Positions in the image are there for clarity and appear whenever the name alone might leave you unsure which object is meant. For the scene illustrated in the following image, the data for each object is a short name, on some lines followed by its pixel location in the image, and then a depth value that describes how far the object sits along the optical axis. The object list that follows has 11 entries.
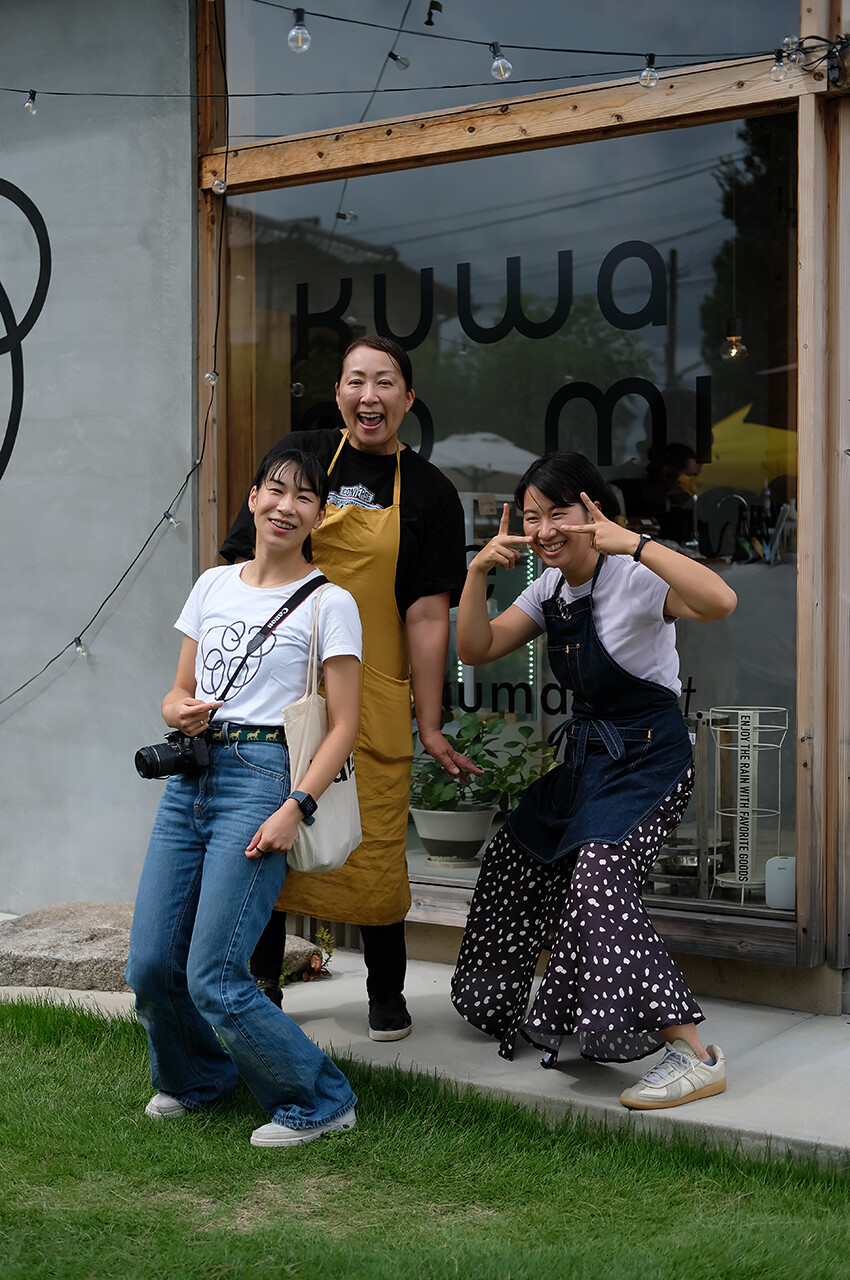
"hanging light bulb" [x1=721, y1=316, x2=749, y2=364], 5.39
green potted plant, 5.35
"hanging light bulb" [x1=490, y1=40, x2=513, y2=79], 5.05
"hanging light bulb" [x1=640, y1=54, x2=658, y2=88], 4.62
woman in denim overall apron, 3.53
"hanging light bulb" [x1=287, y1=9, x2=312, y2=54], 5.04
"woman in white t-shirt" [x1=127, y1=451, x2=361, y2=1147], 3.31
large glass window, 5.16
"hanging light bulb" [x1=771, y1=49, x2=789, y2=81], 4.34
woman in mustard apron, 4.06
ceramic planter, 5.34
